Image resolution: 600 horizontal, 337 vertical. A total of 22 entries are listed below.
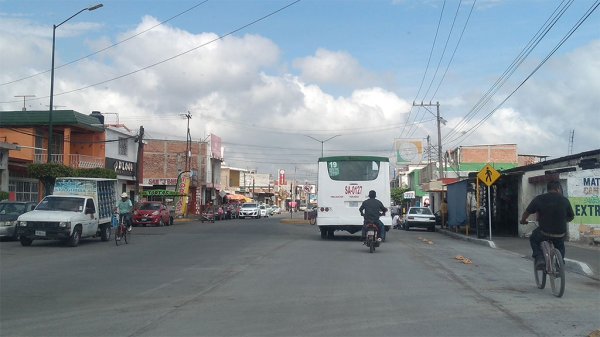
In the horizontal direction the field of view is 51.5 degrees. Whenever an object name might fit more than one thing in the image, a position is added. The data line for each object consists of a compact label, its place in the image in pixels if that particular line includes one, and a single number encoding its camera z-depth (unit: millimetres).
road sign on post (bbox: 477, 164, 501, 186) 25328
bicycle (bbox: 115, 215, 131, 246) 21953
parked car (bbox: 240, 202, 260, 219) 66375
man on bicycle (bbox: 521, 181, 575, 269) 10523
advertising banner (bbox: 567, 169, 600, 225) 23203
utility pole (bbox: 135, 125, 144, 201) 46969
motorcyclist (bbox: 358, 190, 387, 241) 18766
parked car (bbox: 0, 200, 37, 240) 22781
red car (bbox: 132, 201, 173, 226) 41719
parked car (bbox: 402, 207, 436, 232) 40062
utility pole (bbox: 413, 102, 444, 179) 50731
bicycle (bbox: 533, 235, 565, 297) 10234
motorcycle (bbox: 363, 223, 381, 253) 18719
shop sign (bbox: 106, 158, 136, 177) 48719
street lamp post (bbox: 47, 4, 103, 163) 30484
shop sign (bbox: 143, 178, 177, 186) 71000
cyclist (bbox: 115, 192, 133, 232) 22250
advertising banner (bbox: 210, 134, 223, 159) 77494
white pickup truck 20000
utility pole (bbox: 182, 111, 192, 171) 62116
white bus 24344
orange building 38781
